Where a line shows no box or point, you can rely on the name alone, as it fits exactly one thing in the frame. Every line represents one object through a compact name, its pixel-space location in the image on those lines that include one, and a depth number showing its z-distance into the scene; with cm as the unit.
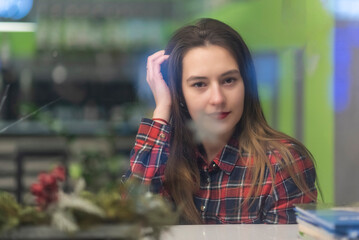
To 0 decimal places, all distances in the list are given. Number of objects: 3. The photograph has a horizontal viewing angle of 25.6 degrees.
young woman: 145
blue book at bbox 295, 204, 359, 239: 98
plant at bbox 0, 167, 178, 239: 77
